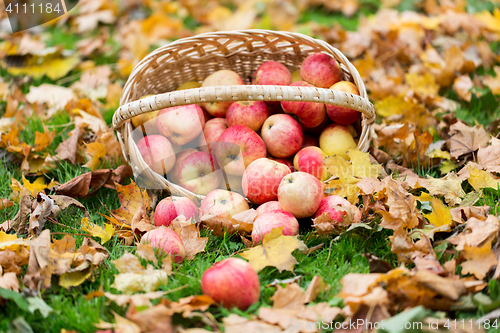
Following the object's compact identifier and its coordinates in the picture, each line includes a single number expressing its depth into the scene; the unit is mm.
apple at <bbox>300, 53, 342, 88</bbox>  1966
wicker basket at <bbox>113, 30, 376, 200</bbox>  1835
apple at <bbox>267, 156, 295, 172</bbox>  1954
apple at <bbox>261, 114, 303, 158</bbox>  1939
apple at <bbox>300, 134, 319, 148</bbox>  1983
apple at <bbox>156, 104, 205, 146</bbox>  1936
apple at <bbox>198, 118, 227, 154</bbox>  1953
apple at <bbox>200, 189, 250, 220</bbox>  1856
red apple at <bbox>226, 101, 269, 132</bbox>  1955
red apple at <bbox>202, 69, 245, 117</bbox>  1987
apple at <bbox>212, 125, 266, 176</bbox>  1919
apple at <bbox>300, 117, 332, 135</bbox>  1998
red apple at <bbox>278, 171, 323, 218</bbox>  1835
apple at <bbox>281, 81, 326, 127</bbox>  1948
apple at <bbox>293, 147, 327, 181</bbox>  1923
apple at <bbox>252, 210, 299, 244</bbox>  1811
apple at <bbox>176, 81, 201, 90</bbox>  2037
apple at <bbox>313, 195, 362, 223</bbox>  1827
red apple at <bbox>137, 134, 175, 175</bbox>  1914
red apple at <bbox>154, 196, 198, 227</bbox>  1853
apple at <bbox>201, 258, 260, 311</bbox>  1711
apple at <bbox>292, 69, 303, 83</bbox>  2041
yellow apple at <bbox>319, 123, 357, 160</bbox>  1950
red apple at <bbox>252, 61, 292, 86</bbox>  1973
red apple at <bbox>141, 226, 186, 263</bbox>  1787
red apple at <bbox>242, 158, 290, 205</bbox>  1877
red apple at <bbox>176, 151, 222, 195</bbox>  1920
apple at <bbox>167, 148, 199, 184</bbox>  1928
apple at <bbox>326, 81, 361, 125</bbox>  1945
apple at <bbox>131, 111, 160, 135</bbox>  1953
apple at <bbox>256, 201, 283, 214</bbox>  1857
